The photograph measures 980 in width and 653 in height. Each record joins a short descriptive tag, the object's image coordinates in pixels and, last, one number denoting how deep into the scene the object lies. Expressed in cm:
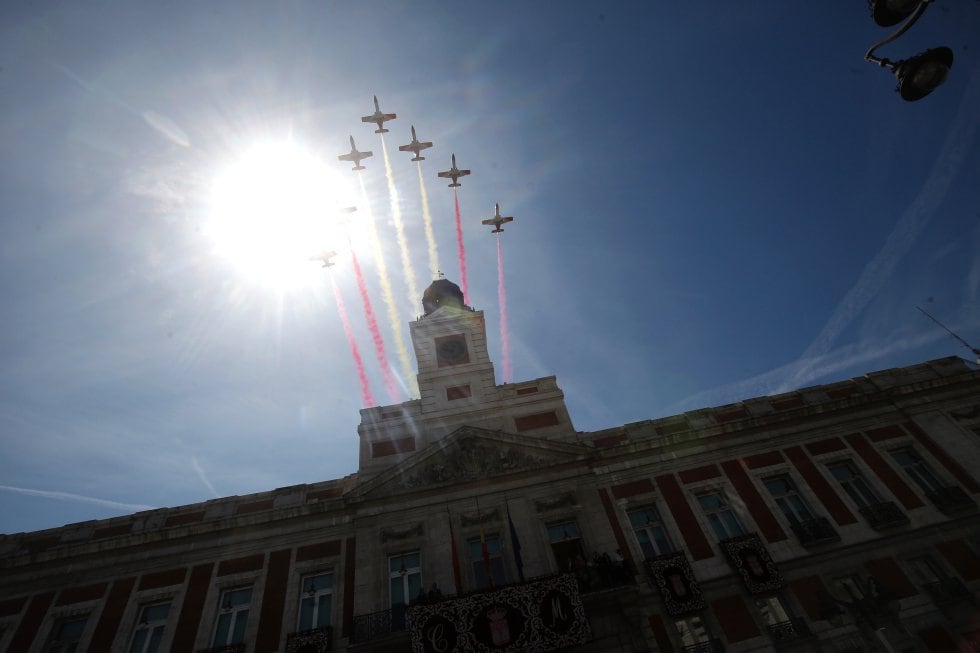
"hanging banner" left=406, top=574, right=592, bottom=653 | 1641
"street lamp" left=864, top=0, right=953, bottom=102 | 614
